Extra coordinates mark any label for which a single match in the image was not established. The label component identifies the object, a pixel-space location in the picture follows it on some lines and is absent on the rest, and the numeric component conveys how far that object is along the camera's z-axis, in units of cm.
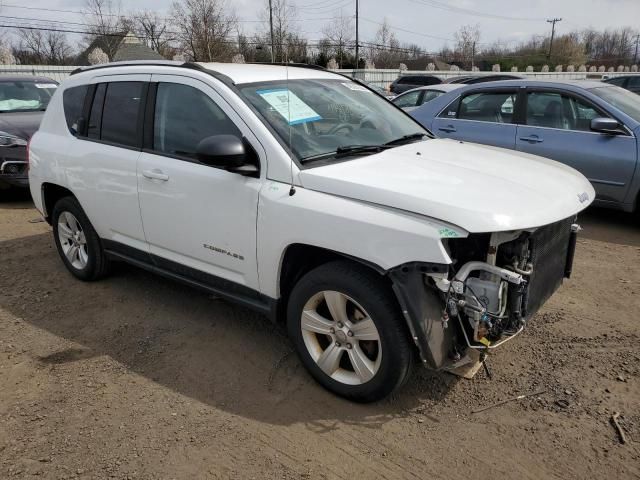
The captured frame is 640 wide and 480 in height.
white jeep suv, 258
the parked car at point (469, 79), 1452
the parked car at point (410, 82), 2172
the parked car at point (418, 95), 994
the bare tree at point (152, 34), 4446
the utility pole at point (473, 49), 6988
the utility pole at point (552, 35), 6494
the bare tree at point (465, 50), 6999
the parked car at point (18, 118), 769
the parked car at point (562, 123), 588
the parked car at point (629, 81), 1417
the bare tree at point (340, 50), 3691
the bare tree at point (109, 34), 4069
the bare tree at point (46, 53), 4653
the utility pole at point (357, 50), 3816
